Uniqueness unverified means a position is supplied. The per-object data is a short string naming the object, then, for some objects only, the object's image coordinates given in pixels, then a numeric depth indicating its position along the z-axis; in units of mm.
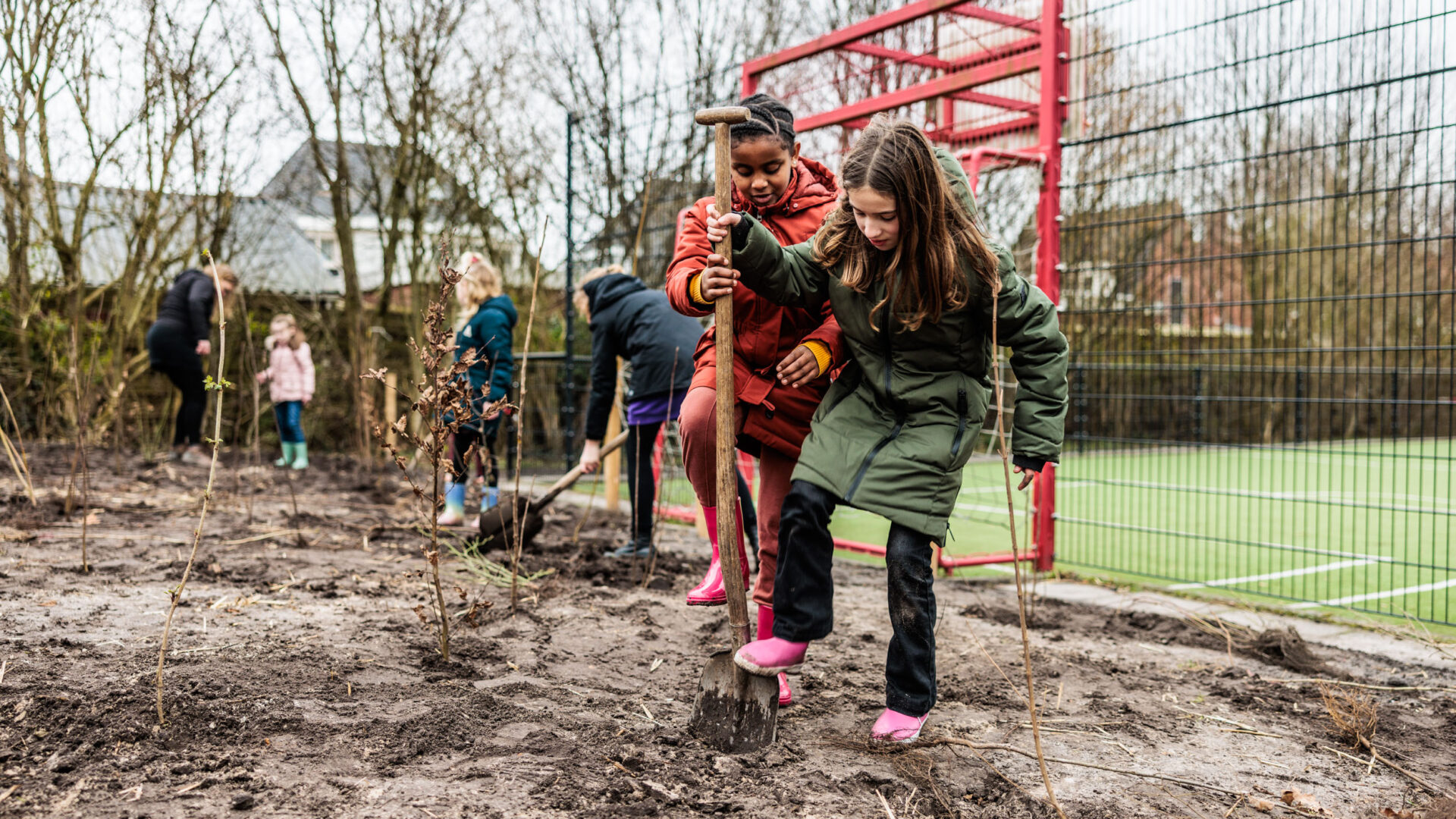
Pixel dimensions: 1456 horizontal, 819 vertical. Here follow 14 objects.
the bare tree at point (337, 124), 11836
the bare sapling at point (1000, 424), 1992
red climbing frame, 5109
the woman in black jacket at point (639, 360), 4914
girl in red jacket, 2730
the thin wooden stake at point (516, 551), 3449
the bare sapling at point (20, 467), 4860
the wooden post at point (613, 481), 7406
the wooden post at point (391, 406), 10766
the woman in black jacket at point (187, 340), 8547
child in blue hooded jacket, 5688
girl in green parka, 2453
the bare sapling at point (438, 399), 2799
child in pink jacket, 9125
